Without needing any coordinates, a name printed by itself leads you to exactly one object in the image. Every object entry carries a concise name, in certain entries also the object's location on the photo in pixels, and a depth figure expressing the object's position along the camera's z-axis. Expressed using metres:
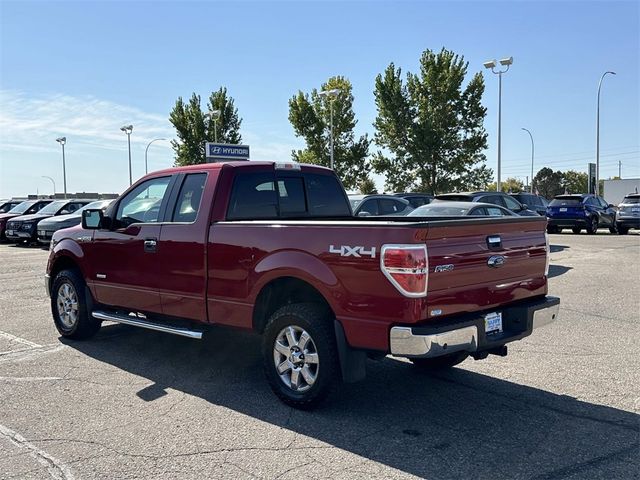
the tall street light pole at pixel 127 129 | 47.53
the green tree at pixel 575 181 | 108.18
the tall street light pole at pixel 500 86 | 31.03
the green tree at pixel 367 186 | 41.19
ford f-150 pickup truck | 4.05
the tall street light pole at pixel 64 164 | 54.81
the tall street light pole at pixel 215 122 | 42.62
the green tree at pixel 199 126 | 46.94
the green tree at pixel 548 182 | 105.00
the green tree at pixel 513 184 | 102.78
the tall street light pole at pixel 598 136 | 40.94
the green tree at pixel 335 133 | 40.31
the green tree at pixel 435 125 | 37.59
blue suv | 24.08
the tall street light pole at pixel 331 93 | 32.01
